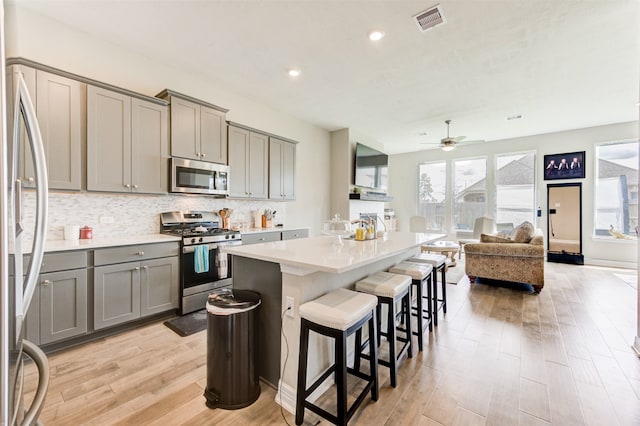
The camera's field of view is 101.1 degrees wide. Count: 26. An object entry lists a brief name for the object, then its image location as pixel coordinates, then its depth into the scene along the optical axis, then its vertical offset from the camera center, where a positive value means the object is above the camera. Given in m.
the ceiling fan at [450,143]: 5.13 +1.37
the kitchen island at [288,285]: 1.64 -0.51
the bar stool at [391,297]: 1.83 -0.65
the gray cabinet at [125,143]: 2.58 +0.73
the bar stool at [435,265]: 2.82 -0.62
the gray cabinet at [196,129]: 3.15 +1.07
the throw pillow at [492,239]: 4.27 -0.44
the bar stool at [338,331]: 1.41 -0.67
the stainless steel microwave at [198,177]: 3.15 +0.45
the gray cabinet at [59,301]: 2.09 -0.74
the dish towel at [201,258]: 3.02 -0.54
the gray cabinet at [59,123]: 2.26 +0.81
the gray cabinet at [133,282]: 2.41 -0.70
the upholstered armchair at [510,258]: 3.89 -0.72
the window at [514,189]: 6.52 +0.59
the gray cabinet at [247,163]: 3.86 +0.75
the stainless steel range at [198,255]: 2.97 -0.51
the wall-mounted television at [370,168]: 6.02 +1.07
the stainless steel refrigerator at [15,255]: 0.54 -0.10
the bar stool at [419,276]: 2.33 -0.60
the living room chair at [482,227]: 6.35 -0.36
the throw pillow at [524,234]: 4.20 -0.35
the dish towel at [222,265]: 3.29 -0.67
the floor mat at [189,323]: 2.65 -1.18
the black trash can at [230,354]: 1.64 -0.90
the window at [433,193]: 7.84 +0.58
